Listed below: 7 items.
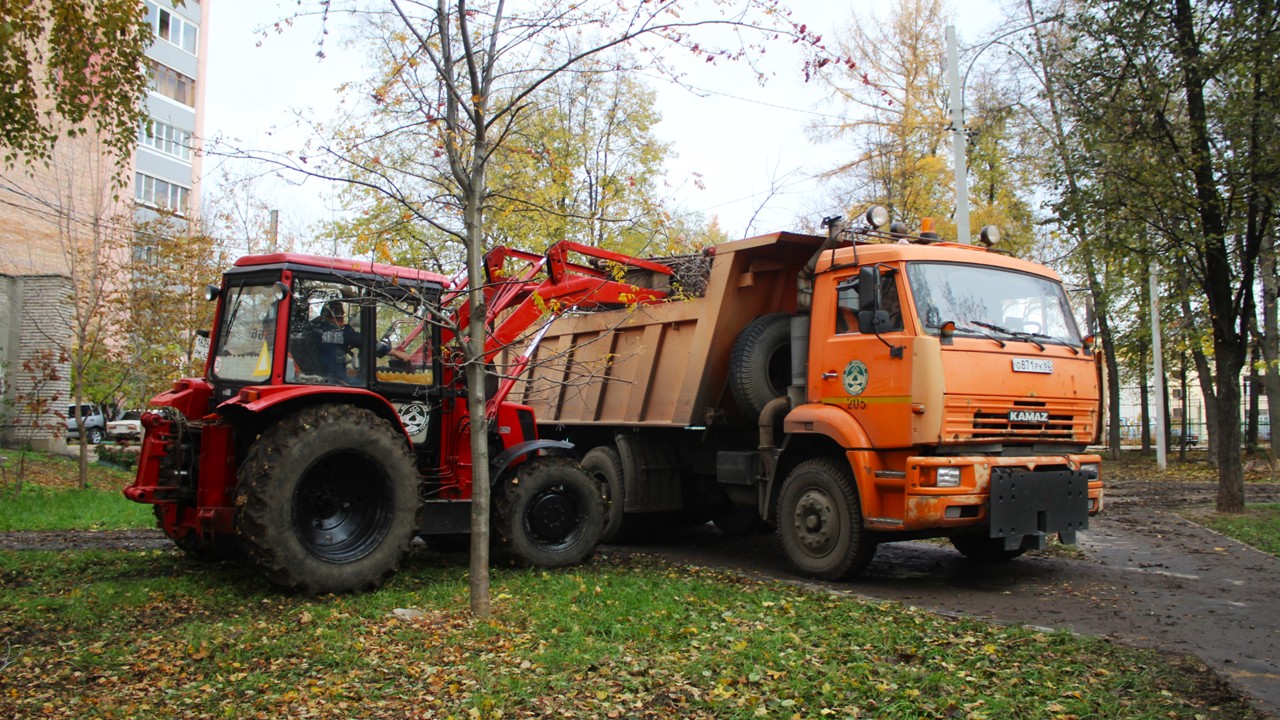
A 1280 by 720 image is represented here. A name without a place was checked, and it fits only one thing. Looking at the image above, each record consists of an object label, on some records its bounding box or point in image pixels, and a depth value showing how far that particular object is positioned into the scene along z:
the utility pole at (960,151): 14.03
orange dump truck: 7.75
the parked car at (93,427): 29.12
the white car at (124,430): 31.08
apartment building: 18.31
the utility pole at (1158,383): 22.38
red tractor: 6.95
